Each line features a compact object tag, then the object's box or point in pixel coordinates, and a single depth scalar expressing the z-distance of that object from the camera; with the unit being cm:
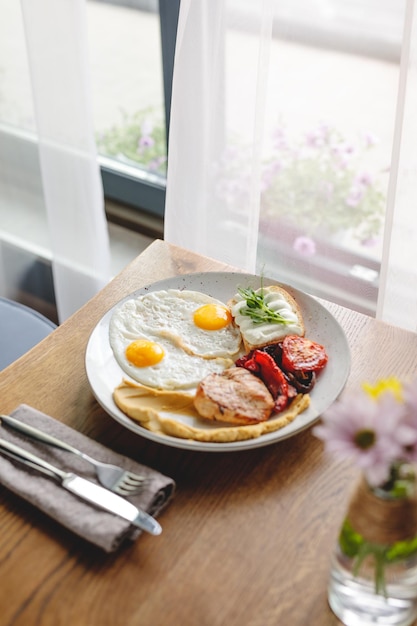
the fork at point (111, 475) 102
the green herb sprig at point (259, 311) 123
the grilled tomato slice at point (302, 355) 116
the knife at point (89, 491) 97
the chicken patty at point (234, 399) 108
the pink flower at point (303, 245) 199
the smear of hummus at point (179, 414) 106
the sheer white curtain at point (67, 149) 199
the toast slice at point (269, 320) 121
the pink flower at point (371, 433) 71
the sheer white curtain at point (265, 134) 162
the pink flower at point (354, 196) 188
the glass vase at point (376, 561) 78
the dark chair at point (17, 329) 169
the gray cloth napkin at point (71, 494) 97
